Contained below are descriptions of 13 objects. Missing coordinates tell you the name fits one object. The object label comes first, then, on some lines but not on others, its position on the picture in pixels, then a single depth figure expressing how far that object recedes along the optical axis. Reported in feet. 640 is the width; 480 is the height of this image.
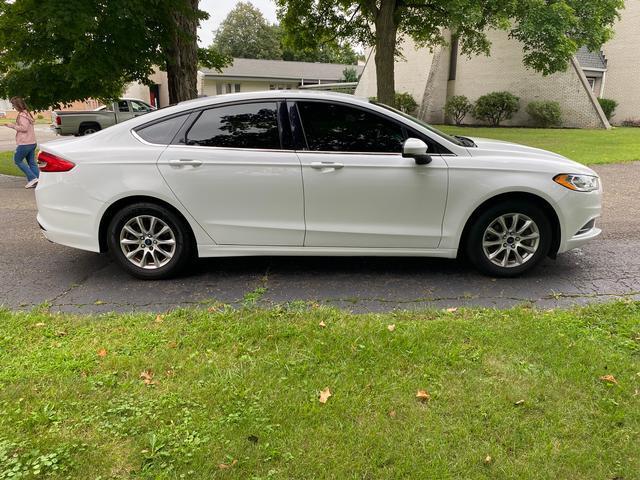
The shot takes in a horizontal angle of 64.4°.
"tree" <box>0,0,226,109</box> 27.99
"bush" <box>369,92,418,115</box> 100.83
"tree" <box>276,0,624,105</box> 57.11
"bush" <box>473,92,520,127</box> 86.58
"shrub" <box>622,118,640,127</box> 90.48
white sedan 14.79
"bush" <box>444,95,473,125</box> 91.97
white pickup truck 70.64
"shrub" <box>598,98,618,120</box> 92.02
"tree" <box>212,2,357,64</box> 233.96
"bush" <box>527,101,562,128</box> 82.07
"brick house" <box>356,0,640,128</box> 82.89
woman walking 32.14
